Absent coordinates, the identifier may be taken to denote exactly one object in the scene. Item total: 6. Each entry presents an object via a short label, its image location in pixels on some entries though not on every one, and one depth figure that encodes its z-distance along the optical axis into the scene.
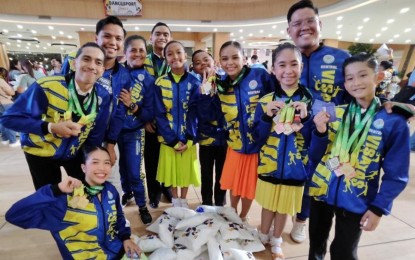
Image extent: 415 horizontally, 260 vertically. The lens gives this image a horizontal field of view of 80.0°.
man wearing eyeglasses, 1.93
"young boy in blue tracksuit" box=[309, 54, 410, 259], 1.32
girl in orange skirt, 2.12
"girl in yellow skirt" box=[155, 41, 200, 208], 2.38
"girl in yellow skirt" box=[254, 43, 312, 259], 1.74
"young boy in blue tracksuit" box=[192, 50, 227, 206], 2.37
